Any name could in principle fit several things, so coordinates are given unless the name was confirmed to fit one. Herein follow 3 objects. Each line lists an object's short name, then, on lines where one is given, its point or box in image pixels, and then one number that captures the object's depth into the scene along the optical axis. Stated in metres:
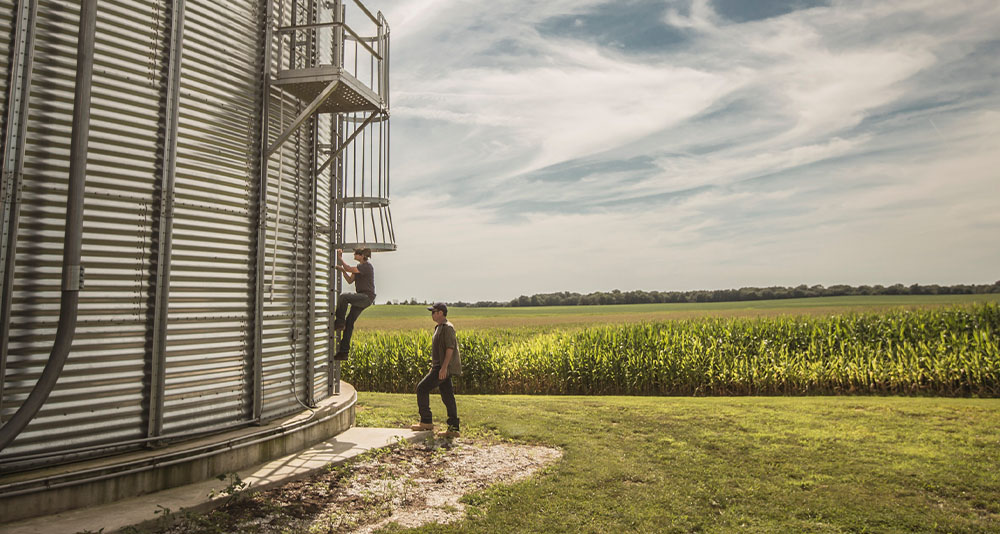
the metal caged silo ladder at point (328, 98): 8.69
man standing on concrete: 9.84
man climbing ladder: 9.93
